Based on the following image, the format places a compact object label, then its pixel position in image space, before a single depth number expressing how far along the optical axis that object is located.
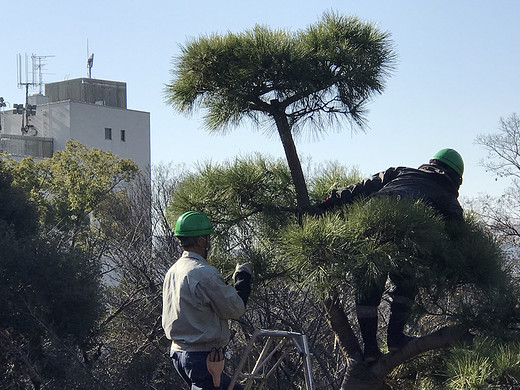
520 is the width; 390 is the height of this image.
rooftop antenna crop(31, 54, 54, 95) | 36.16
